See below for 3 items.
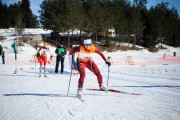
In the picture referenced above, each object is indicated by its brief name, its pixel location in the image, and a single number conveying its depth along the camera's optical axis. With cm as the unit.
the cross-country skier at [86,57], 755
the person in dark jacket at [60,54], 1527
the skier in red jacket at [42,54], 1307
